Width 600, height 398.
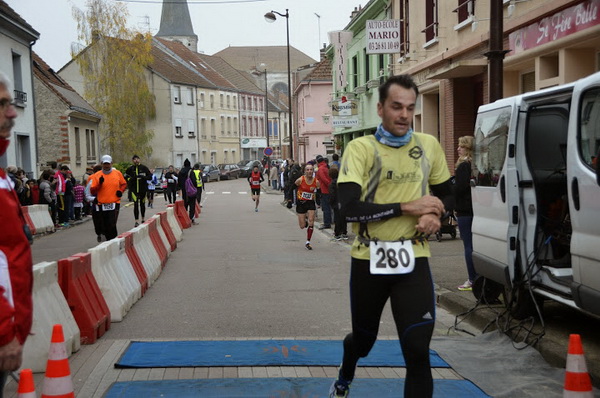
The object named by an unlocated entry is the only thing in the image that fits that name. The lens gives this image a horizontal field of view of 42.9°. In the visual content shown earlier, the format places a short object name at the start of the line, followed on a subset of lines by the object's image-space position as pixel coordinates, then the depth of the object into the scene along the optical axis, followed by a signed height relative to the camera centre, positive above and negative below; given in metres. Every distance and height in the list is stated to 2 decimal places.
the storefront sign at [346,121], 25.95 +1.02
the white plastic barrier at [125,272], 8.70 -1.39
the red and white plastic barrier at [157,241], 12.50 -1.47
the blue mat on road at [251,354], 6.32 -1.74
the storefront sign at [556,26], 11.74 +2.06
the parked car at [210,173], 63.33 -1.62
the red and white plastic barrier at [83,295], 6.87 -1.29
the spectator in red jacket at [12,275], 2.78 -0.44
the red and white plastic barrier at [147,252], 10.59 -1.42
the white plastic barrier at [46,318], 6.05 -1.33
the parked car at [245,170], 73.19 -1.61
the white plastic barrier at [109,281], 7.74 -1.33
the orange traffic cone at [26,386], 3.87 -1.15
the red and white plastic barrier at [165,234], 14.00 -1.54
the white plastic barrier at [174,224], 17.05 -1.59
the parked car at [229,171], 69.50 -1.58
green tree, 50.22 +5.90
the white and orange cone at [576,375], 4.45 -1.34
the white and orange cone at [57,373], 4.55 -1.29
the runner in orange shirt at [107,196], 14.59 -0.77
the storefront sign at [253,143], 88.59 +1.20
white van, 6.87 -0.48
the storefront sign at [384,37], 22.59 +3.35
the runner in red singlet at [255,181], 28.94 -1.06
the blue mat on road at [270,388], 5.45 -1.72
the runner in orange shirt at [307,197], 15.74 -0.92
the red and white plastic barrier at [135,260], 9.64 -1.37
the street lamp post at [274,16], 42.09 +7.53
